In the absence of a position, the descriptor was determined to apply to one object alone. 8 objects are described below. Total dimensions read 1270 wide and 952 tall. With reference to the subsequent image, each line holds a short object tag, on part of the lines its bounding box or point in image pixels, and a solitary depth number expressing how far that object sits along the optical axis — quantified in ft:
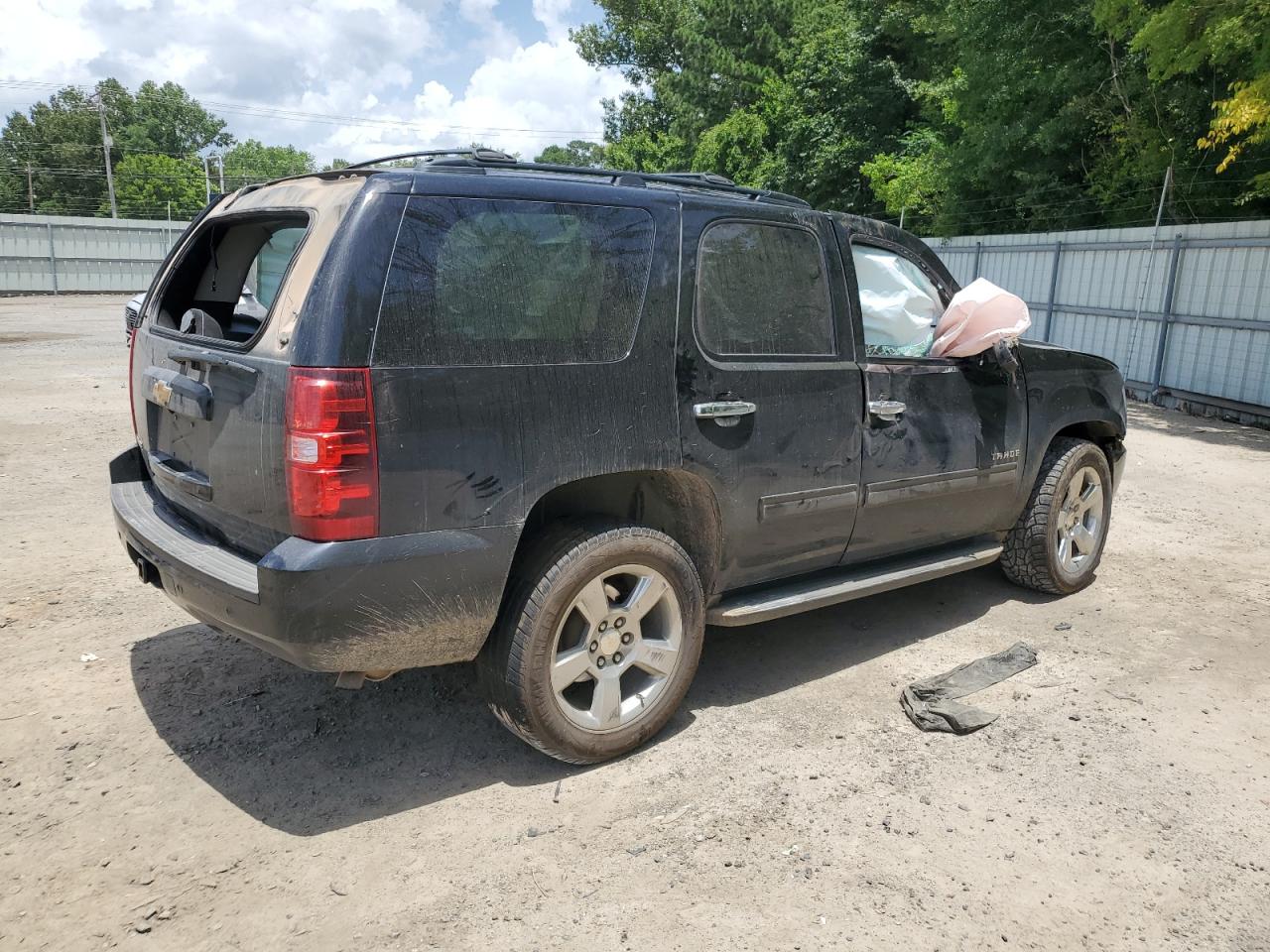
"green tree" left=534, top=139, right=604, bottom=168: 390.38
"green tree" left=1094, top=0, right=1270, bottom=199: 33.63
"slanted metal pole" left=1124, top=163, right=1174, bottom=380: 43.27
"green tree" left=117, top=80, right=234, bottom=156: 263.29
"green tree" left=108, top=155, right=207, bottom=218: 234.99
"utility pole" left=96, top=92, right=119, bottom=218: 183.70
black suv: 9.09
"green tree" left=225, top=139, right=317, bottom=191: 350.15
